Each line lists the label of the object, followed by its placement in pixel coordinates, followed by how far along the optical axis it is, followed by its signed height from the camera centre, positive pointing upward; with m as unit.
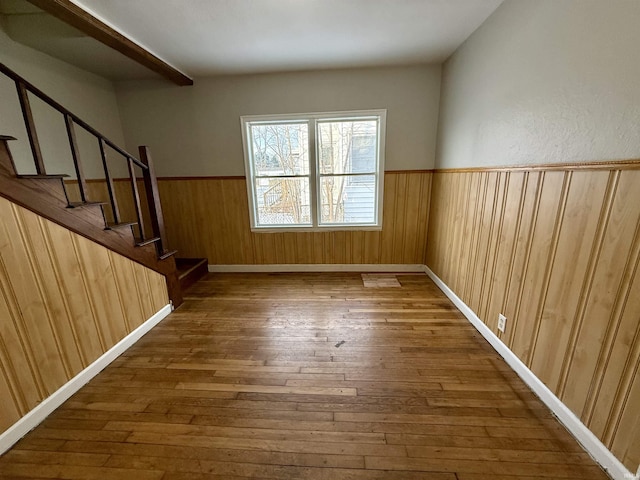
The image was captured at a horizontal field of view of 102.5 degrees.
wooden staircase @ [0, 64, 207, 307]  1.42 -0.15
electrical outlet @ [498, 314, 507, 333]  1.91 -1.10
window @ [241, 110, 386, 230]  3.27 +0.08
